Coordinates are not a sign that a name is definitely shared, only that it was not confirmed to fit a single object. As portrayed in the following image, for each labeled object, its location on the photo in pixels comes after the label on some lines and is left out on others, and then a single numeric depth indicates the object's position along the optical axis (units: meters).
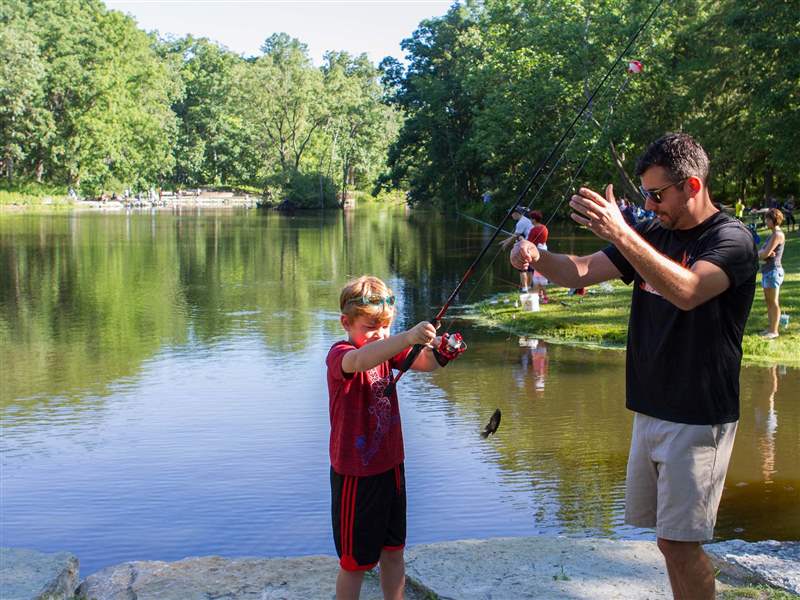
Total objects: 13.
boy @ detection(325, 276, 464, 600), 3.72
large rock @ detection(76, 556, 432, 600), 4.42
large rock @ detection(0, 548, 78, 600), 4.33
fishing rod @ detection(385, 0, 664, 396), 3.83
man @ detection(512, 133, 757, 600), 3.41
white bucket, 14.95
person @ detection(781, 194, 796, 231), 33.04
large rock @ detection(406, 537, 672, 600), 4.34
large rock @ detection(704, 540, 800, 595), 4.42
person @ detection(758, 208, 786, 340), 11.46
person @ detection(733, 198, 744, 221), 37.95
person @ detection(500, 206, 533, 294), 14.86
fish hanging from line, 4.27
